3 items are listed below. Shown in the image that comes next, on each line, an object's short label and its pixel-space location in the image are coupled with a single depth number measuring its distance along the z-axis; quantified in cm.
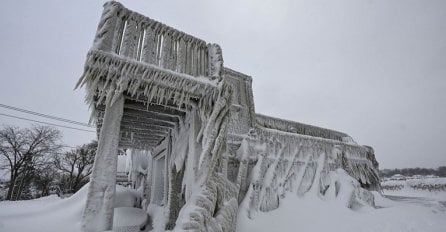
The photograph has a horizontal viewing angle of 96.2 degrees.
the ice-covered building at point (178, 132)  360
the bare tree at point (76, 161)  2402
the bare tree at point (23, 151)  1973
